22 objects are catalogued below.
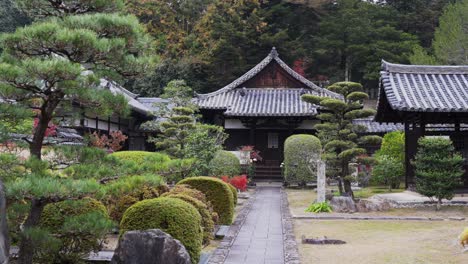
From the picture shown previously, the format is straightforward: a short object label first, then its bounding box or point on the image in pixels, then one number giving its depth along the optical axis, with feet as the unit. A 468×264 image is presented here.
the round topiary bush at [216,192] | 38.01
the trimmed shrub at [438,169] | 46.65
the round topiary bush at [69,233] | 18.67
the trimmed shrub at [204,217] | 29.81
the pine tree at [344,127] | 51.06
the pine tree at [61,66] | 16.79
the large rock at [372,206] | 49.01
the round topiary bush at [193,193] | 32.29
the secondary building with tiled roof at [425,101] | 51.52
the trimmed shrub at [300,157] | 78.12
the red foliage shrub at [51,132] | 40.85
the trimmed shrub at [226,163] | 69.52
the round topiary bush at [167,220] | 23.71
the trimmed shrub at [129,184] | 17.98
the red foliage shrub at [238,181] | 63.46
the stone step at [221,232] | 33.53
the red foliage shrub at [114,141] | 55.82
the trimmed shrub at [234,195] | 48.34
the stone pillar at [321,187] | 50.85
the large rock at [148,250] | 20.33
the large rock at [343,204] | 48.62
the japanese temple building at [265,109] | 89.35
